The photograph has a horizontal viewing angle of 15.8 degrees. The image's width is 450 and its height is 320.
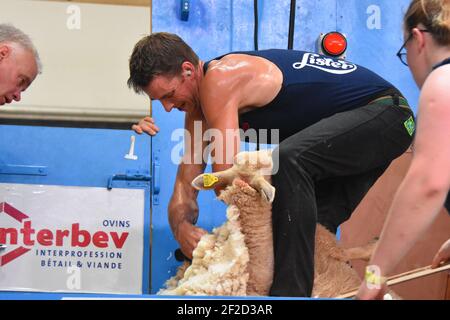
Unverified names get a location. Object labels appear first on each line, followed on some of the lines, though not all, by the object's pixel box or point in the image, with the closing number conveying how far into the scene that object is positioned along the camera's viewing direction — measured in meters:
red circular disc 4.93
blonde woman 3.58
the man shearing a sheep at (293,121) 4.06
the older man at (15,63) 4.47
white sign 4.75
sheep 4.00
